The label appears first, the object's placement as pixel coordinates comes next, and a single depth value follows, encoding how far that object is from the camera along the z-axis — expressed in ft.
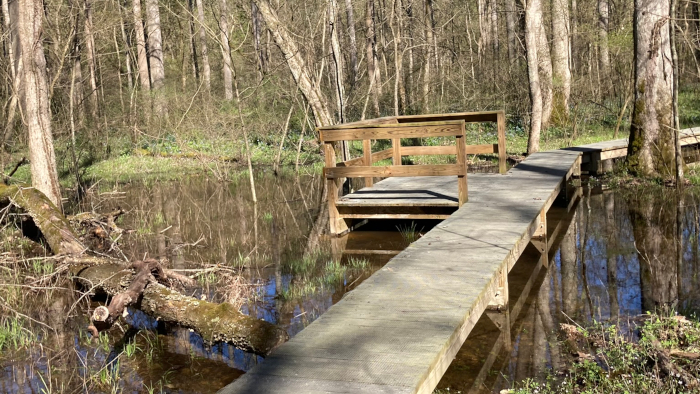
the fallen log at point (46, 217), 25.70
